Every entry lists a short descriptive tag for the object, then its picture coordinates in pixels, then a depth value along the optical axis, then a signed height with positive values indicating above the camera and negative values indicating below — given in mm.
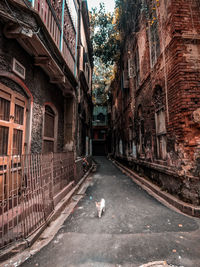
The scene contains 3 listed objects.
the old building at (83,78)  9014 +4498
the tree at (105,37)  13328 +10497
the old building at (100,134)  31328 +2795
